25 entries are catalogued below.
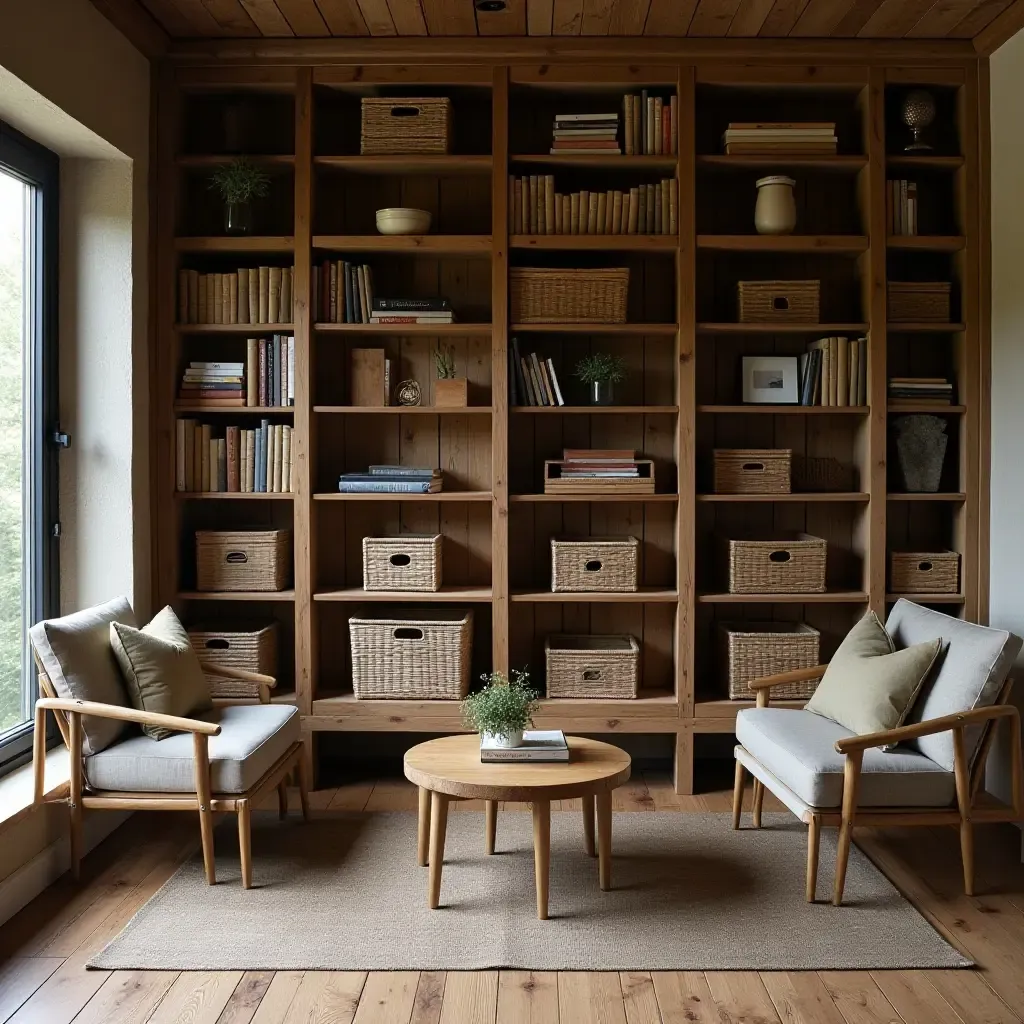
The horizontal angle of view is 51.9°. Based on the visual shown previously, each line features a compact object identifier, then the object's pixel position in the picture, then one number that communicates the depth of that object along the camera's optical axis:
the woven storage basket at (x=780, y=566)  4.31
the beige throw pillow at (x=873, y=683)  3.37
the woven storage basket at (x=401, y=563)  4.32
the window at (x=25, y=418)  3.62
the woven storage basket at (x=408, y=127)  4.27
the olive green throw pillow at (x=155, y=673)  3.44
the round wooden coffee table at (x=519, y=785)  3.05
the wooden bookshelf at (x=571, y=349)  4.27
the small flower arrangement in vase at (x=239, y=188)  4.28
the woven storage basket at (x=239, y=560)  4.35
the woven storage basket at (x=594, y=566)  4.33
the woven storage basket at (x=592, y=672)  4.30
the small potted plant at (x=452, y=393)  4.36
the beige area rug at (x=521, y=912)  2.84
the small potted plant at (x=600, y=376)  4.34
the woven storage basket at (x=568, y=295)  4.29
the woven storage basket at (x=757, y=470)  4.35
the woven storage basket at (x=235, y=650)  4.27
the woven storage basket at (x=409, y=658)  4.29
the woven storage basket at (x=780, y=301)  4.34
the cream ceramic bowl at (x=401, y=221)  4.29
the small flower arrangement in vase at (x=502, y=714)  3.31
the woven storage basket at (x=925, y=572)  4.34
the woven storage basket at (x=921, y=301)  4.33
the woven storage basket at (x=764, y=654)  4.29
